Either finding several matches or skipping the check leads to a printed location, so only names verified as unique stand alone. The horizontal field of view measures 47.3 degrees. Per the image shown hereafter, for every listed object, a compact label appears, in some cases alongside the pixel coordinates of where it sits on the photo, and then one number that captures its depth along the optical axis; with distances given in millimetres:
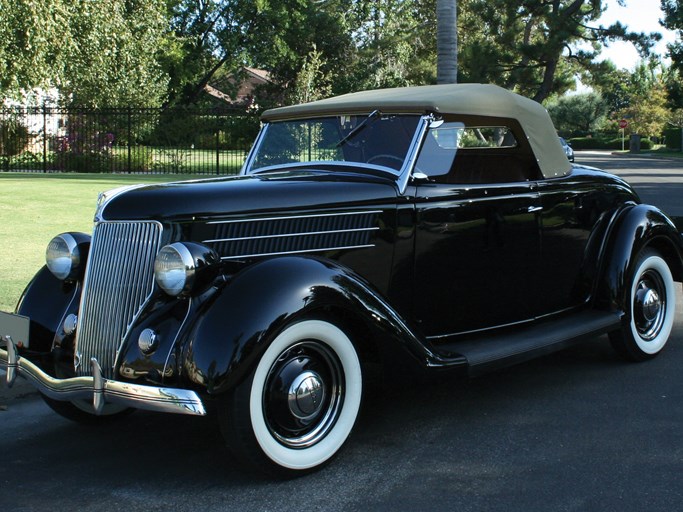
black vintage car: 3314
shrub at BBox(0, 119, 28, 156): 25797
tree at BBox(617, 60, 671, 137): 70312
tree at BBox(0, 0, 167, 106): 20875
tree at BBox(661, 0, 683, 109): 39400
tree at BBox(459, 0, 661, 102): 31578
